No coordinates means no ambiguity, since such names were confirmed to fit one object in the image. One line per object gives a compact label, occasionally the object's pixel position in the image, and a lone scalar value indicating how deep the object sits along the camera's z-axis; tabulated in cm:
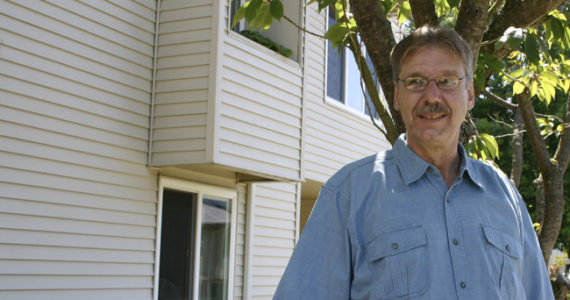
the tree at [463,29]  324
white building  679
